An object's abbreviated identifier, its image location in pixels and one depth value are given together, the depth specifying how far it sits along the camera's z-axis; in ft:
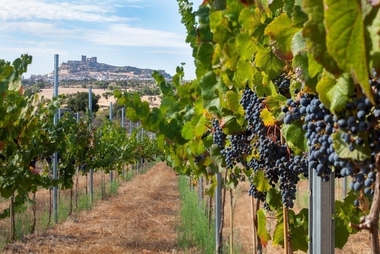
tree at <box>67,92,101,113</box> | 132.57
